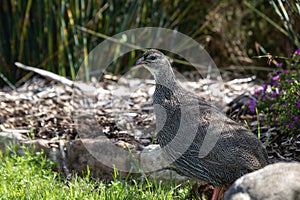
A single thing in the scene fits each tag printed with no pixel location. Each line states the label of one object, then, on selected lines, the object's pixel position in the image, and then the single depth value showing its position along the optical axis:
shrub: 9.53
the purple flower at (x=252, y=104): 10.54
